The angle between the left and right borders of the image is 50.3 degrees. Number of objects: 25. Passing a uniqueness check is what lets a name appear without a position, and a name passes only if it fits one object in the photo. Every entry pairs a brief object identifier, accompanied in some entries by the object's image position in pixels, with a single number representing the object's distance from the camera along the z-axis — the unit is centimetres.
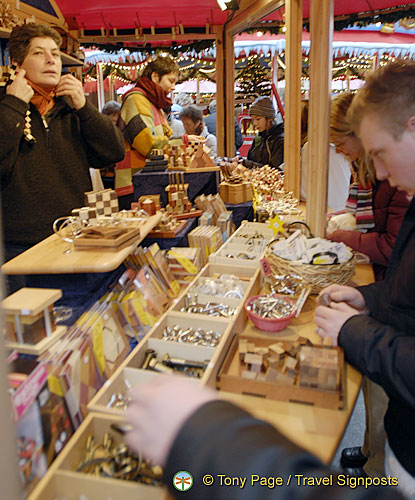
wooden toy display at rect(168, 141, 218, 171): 309
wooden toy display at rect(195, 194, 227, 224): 288
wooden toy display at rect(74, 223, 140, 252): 163
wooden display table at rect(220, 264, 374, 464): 112
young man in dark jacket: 119
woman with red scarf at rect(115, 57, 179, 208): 354
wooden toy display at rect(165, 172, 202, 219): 273
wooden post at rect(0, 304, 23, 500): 31
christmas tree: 742
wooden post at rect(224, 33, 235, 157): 580
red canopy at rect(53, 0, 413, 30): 511
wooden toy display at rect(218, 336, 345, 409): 126
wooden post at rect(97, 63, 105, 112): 789
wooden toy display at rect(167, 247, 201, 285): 211
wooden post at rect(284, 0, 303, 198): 387
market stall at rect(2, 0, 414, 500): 108
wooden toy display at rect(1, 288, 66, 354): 109
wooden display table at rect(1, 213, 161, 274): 151
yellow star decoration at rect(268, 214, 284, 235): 229
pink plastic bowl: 165
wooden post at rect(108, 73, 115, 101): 852
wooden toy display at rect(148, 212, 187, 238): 238
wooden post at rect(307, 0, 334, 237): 233
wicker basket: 190
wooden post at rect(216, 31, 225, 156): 583
